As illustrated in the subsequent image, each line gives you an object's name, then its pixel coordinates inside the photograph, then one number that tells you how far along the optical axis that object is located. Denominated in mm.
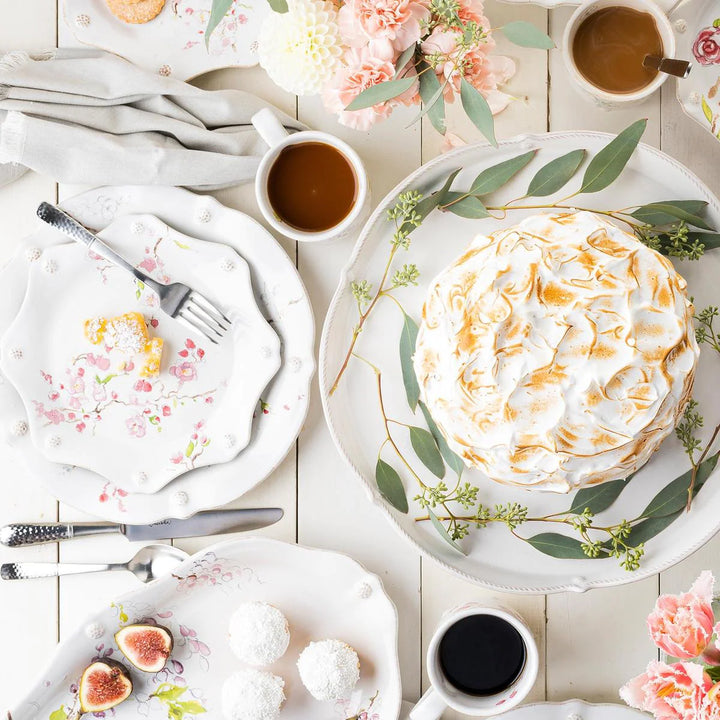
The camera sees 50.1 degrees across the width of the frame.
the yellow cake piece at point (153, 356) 1024
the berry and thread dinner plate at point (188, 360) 1017
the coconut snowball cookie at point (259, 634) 1009
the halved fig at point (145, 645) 1039
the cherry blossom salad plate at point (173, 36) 1028
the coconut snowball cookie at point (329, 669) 996
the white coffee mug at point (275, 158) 956
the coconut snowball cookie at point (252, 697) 1008
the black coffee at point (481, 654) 1006
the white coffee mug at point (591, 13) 931
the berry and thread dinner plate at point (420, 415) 858
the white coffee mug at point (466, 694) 968
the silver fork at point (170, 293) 1015
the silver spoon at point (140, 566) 1061
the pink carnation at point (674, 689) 660
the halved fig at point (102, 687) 1038
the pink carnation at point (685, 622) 702
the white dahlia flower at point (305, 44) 884
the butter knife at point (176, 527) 1049
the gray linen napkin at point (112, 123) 995
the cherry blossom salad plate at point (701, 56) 967
